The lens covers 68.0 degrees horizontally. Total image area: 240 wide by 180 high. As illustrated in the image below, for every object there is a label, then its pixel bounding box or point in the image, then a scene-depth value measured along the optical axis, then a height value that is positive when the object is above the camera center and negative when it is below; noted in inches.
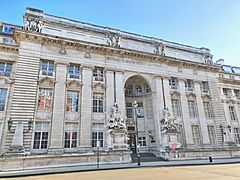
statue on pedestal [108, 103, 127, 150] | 808.3 +29.6
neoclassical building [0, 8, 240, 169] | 735.1 +215.7
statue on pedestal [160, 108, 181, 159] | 896.3 +17.4
